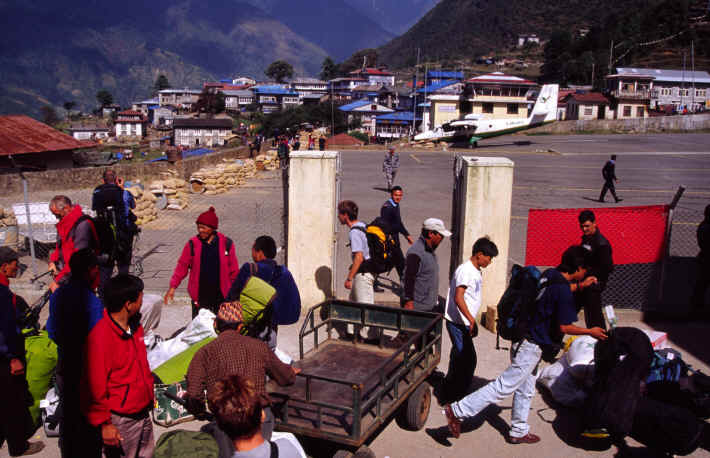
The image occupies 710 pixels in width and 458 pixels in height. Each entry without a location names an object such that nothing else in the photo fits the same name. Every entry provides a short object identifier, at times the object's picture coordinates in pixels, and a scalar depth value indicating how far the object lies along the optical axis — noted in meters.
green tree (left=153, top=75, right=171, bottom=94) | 186.00
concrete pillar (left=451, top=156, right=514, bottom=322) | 7.56
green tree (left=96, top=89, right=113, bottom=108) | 159.25
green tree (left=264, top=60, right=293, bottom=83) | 179.25
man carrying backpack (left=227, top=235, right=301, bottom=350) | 4.74
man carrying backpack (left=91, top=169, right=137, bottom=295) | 7.64
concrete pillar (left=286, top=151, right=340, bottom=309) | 7.67
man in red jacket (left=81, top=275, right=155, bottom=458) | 3.31
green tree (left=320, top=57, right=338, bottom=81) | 165.75
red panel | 7.54
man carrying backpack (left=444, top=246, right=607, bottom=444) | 4.68
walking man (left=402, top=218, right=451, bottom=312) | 5.64
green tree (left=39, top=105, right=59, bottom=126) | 134.70
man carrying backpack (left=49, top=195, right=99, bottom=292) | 6.25
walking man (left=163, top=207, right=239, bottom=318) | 5.93
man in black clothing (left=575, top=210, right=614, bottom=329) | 6.30
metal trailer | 4.10
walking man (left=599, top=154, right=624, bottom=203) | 18.08
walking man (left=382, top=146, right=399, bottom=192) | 20.92
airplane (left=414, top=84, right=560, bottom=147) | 44.97
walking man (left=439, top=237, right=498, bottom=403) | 5.13
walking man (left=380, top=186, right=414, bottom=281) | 9.07
